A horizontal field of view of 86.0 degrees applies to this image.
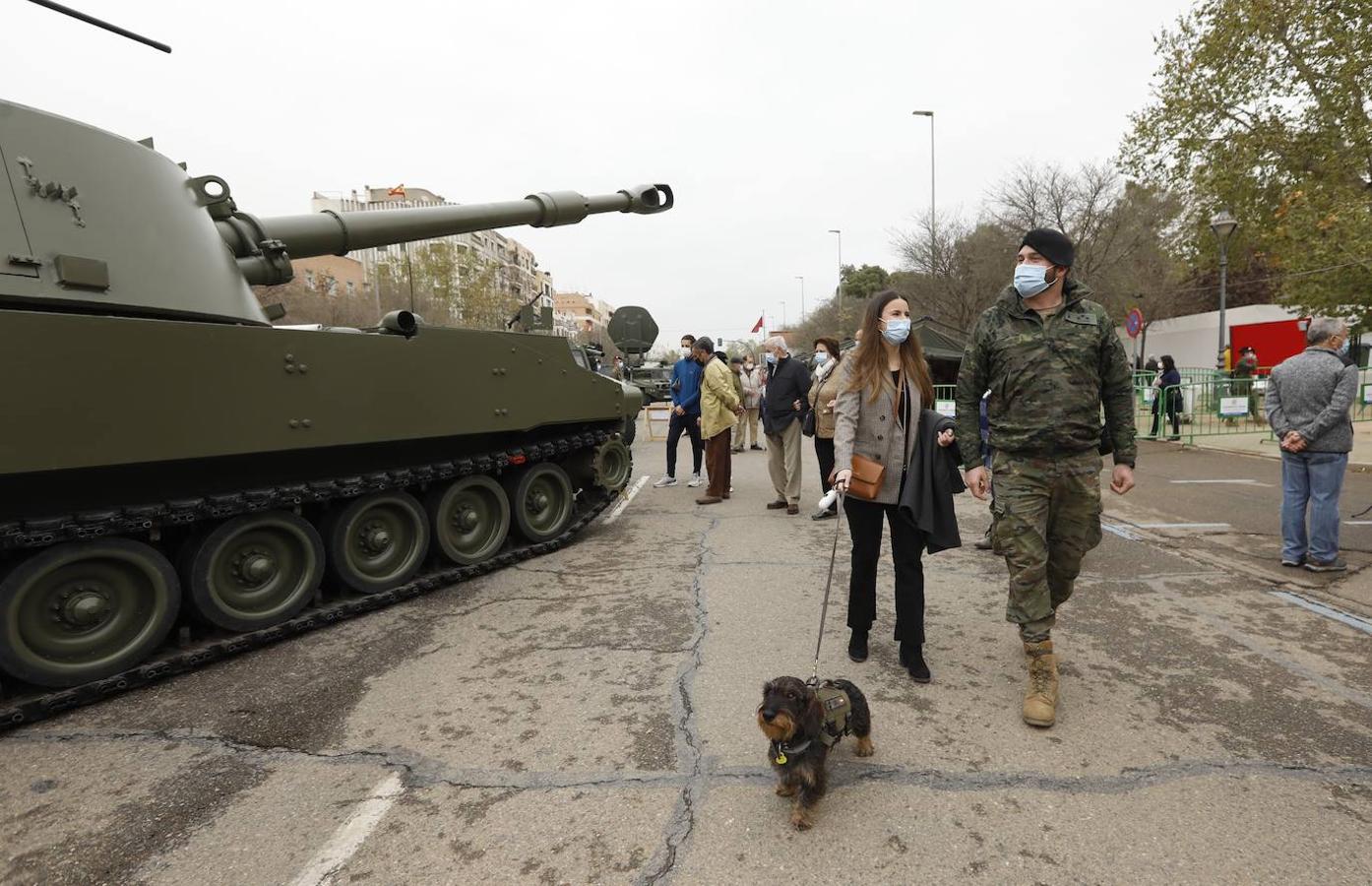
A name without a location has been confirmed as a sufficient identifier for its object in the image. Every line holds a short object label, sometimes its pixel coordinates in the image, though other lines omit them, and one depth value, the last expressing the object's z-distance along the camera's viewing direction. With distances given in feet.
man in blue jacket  29.99
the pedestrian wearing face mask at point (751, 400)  42.83
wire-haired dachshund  7.07
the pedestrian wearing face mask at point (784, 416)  24.22
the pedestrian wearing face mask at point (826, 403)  20.22
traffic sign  41.01
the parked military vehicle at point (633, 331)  59.11
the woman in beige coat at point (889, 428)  10.98
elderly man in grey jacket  15.53
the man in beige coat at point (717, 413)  26.18
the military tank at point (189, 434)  10.82
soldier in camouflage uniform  9.74
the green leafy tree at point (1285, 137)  32.42
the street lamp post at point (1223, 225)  42.22
